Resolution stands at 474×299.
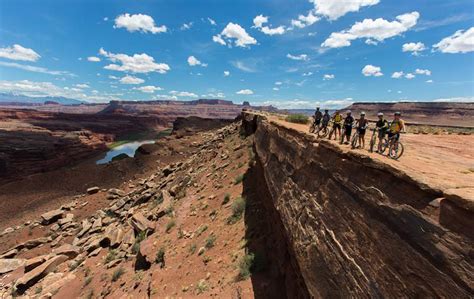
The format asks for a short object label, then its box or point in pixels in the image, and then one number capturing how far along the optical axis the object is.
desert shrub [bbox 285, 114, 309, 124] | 19.19
